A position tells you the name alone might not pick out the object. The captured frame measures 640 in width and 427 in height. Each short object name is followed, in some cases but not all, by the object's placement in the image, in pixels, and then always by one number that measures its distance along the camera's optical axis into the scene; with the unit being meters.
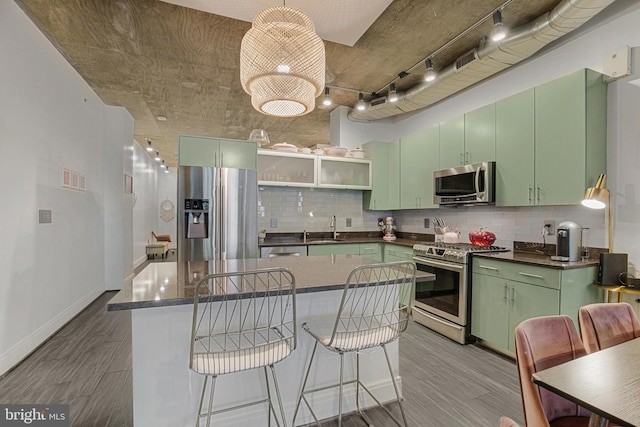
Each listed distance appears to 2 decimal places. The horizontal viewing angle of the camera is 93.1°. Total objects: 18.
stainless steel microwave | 3.04
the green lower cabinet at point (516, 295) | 2.28
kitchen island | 1.50
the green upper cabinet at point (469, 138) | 3.07
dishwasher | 3.80
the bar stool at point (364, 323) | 1.58
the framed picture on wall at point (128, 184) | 5.07
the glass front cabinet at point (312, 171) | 4.03
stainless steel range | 2.92
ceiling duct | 2.22
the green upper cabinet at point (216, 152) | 3.62
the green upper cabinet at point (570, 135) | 2.36
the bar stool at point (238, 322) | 1.36
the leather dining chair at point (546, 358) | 1.06
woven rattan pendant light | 1.68
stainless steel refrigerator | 3.49
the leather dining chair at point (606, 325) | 1.33
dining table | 0.78
